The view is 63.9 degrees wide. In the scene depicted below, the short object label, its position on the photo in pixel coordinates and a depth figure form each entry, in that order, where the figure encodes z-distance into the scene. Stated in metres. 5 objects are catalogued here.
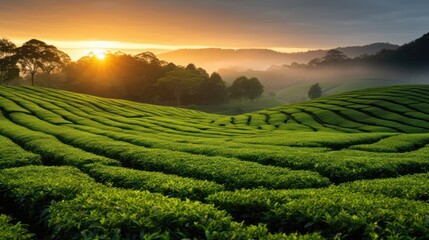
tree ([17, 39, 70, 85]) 119.62
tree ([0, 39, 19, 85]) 118.31
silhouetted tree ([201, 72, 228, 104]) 164.38
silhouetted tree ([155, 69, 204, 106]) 132.38
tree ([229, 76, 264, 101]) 175.62
